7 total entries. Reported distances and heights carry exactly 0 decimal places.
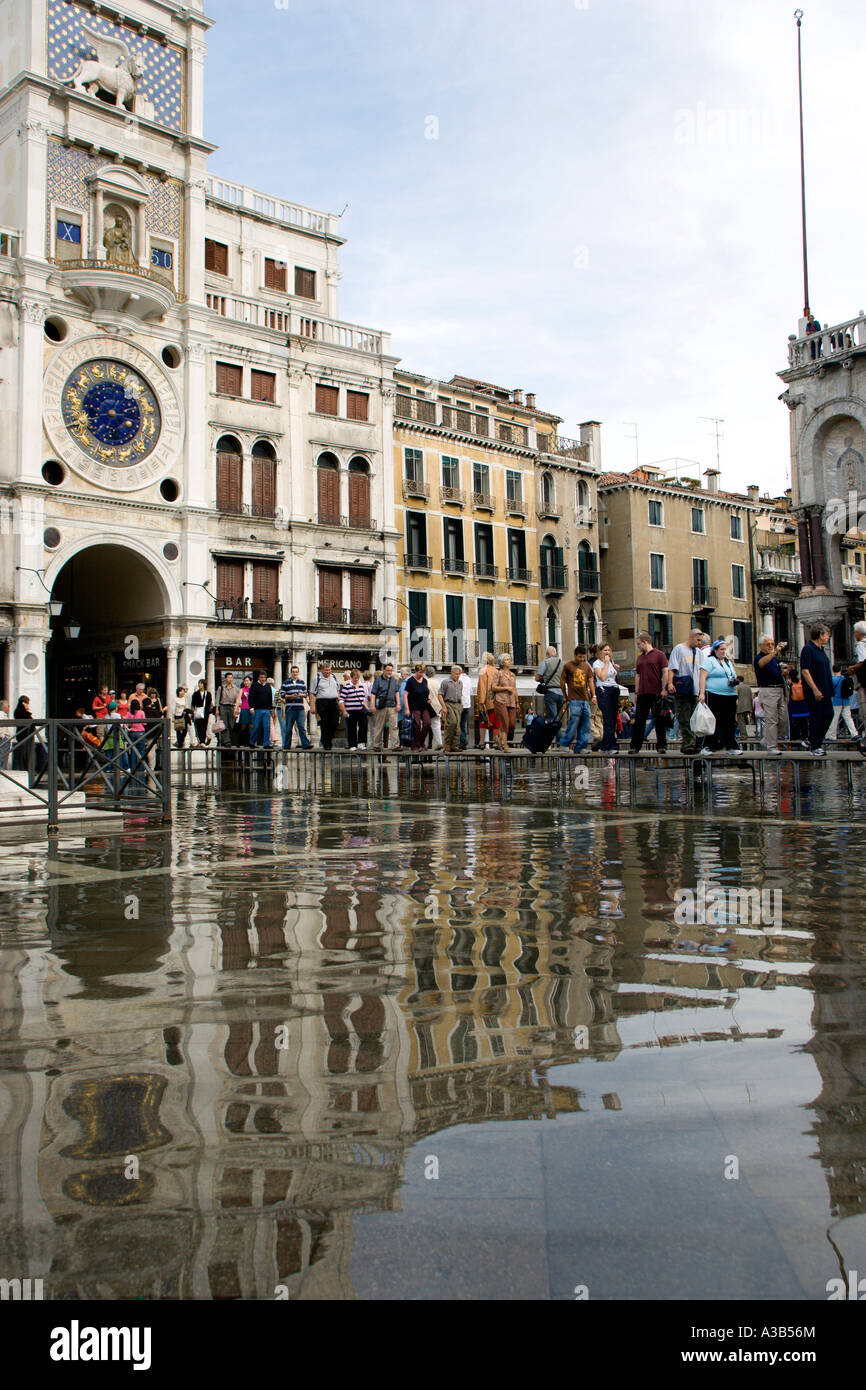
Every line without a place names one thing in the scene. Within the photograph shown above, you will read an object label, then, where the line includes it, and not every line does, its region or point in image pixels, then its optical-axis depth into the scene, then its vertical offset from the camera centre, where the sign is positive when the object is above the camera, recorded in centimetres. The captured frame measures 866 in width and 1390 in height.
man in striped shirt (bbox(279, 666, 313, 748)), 2031 +105
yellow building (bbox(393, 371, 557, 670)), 4097 +937
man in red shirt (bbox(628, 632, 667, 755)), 1333 +93
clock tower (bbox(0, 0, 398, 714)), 2953 +1136
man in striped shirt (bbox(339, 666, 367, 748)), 1911 +93
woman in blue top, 1268 +74
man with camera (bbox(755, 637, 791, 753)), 1381 +88
